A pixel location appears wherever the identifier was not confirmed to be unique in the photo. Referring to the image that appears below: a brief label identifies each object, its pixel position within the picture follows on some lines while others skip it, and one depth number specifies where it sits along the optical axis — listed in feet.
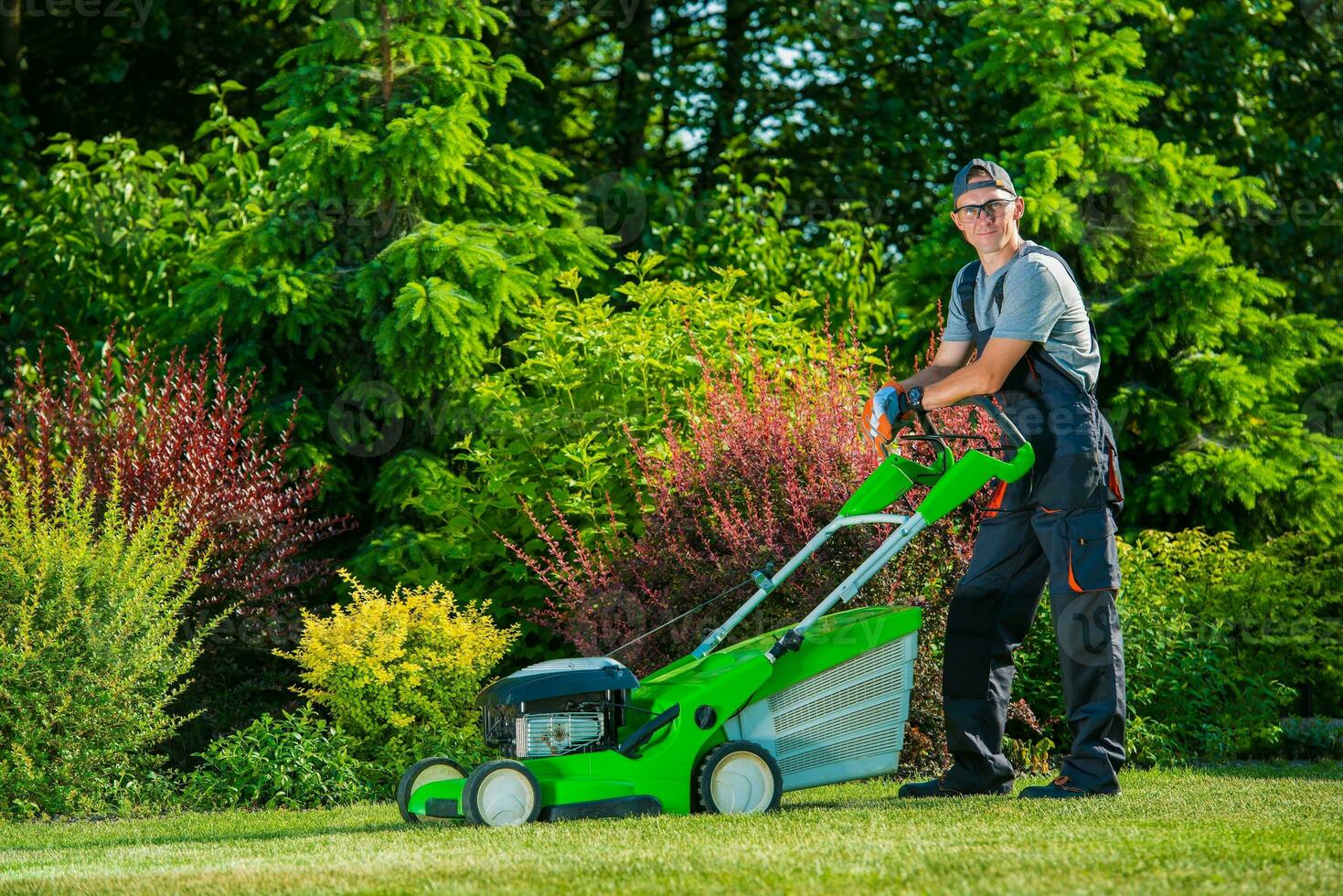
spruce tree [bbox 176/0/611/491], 54.80
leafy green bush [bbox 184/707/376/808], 39.83
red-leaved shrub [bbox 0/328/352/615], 48.21
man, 31.27
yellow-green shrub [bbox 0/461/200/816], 39.04
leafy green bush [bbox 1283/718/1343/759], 47.55
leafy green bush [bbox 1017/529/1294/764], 44.96
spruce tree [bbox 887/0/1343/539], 59.57
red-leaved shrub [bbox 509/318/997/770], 40.86
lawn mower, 30.30
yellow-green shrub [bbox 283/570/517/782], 41.29
